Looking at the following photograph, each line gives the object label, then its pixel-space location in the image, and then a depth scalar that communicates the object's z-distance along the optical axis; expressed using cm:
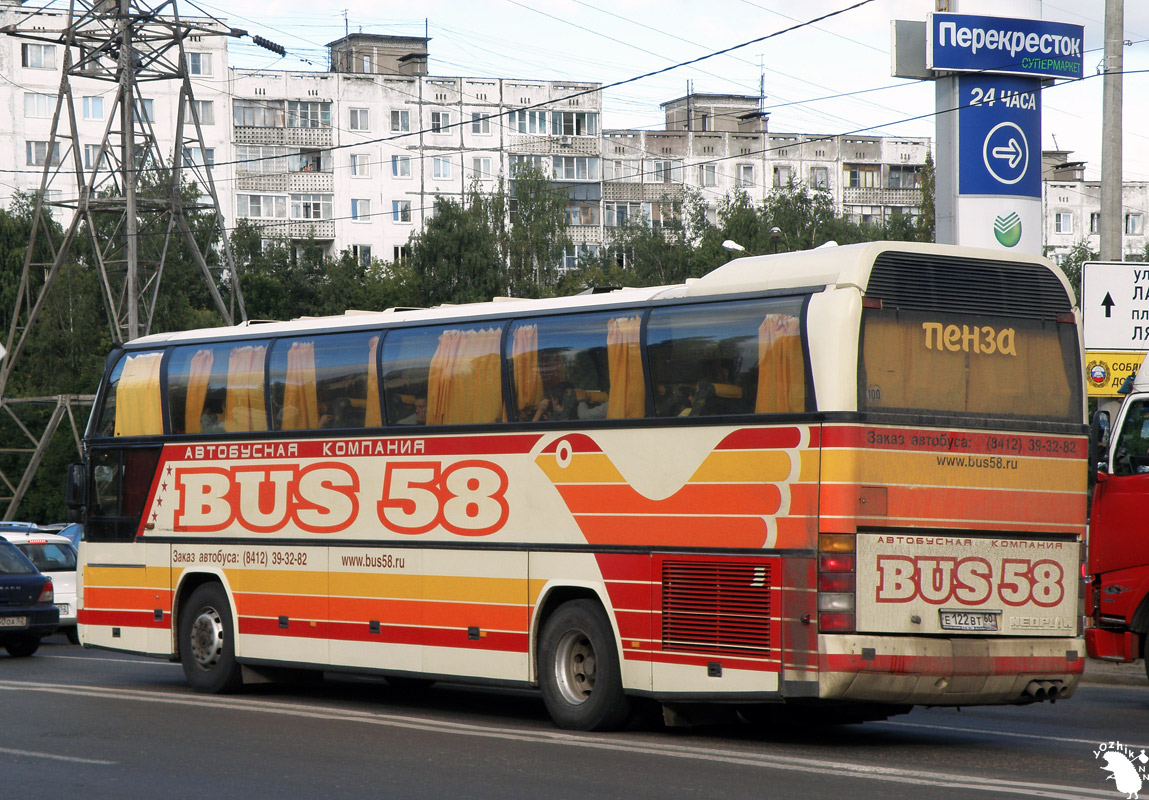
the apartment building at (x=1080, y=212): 10375
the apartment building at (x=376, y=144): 8194
